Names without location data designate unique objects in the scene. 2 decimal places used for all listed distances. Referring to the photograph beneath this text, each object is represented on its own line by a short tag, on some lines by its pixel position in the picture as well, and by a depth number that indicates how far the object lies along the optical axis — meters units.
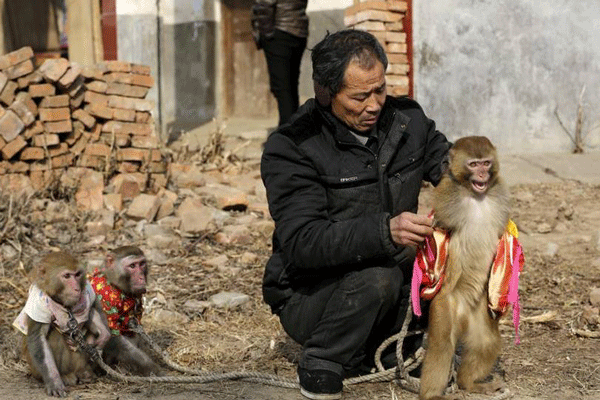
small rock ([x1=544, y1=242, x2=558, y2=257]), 6.70
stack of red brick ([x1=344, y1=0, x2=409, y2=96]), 8.81
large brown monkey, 3.87
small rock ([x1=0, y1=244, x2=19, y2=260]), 6.71
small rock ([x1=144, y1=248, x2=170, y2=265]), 6.79
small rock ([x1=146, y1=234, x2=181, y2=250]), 7.09
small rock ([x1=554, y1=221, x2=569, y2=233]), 7.14
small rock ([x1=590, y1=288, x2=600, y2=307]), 5.46
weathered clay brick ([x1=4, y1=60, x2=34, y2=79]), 7.77
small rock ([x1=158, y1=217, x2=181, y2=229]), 7.48
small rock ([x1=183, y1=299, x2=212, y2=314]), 5.83
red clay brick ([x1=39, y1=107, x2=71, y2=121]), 7.87
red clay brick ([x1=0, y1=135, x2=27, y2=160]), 7.67
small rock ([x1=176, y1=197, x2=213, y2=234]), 7.38
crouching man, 4.09
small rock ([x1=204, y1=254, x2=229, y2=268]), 6.73
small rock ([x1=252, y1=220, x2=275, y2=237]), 7.40
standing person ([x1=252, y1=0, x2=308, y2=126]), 8.66
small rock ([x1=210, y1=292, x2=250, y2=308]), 5.88
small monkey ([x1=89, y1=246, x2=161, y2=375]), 4.68
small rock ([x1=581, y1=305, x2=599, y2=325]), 5.16
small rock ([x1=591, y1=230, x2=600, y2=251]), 6.72
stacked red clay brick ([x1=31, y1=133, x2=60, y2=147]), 7.83
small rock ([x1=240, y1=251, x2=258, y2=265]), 6.75
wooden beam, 12.15
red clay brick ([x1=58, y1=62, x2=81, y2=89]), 7.93
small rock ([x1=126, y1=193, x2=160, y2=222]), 7.54
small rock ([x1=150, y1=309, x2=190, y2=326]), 5.66
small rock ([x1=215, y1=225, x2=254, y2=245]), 7.21
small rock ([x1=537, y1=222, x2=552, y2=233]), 7.13
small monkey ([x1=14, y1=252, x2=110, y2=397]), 4.37
